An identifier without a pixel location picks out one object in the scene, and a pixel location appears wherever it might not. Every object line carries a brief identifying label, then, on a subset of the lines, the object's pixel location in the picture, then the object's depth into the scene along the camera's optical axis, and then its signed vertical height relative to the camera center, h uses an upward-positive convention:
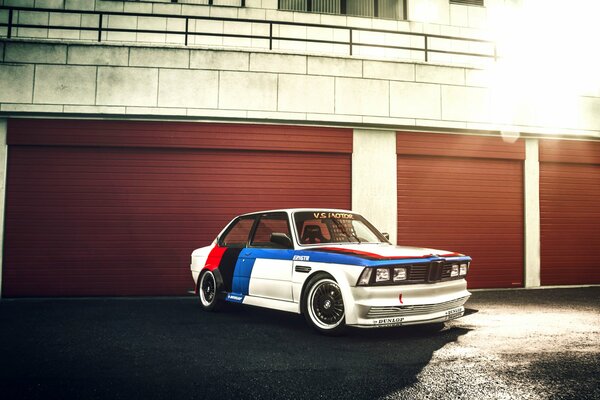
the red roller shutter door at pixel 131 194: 9.47 +0.60
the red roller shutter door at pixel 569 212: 10.95 +0.38
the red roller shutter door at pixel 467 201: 10.51 +0.58
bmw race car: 4.97 -0.56
